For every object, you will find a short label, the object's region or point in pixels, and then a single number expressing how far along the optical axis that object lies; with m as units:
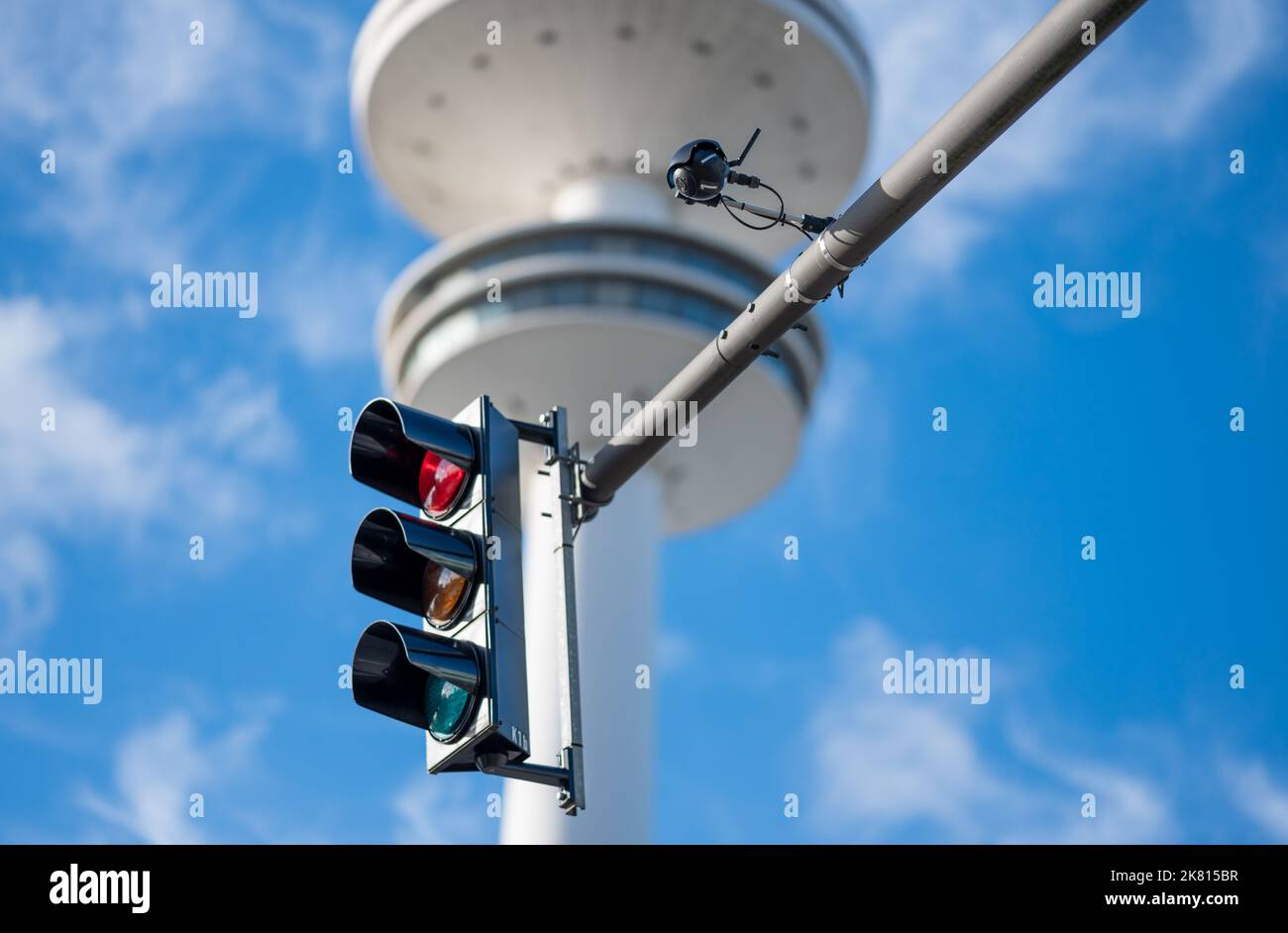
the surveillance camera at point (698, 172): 8.10
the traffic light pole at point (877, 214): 6.75
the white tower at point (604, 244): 39.47
